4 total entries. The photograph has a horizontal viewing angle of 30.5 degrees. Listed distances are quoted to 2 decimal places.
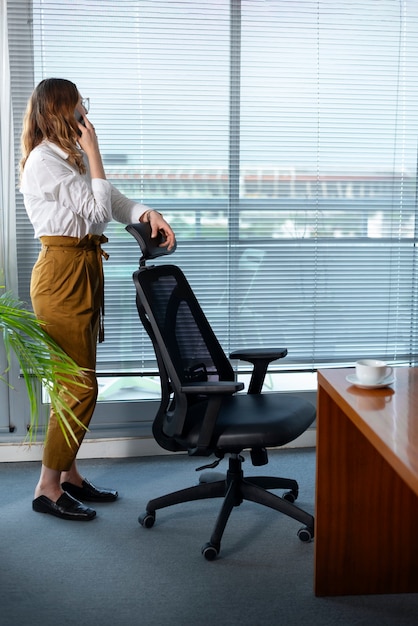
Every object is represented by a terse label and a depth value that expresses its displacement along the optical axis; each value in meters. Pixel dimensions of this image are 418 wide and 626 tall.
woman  2.84
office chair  2.59
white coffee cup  2.10
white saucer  2.10
